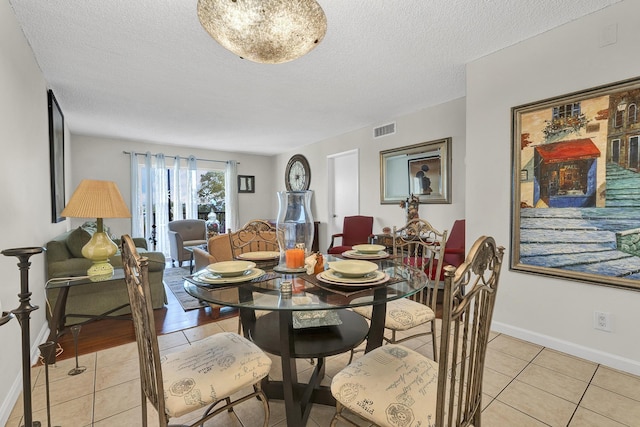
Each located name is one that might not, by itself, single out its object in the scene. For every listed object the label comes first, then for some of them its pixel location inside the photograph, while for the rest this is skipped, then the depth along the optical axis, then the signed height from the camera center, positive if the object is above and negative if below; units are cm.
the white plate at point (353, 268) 136 -29
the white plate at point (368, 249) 202 -28
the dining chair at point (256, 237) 247 -25
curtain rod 551 +107
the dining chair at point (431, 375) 78 -63
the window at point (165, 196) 561 +27
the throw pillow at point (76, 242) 278 -30
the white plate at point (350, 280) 130 -32
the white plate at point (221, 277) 137 -33
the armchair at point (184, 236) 508 -48
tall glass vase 162 -11
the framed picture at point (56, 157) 292 +58
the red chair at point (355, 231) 436 -35
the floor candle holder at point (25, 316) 112 -40
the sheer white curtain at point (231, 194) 660 +35
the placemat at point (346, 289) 128 -36
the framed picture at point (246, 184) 681 +60
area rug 332 -106
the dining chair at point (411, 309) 172 -63
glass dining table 121 -52
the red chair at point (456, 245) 300 -41
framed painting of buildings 188 +14
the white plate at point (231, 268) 142 -30
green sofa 263 -61
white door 511 +38
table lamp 194 +1
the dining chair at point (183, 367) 100 -64
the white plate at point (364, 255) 192 -31
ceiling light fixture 133 +87
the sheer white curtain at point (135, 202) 546 +16
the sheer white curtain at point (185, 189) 592 +43
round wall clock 605 +76
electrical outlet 197 -77
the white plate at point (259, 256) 191 -31
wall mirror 363 +47
